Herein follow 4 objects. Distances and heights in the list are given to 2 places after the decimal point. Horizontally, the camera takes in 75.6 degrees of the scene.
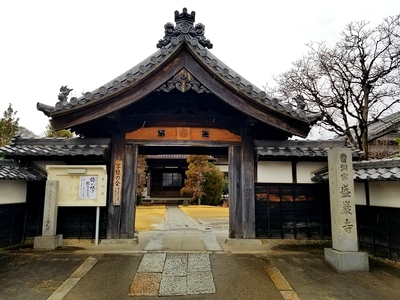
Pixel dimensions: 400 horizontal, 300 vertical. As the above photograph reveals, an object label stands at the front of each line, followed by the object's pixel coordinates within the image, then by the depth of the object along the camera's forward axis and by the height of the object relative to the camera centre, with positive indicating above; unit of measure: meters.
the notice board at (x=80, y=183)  7.16 +0.07
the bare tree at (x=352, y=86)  14.62 +6.22
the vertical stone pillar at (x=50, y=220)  6.75 -0.91
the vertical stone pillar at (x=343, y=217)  5.33 -0.61
